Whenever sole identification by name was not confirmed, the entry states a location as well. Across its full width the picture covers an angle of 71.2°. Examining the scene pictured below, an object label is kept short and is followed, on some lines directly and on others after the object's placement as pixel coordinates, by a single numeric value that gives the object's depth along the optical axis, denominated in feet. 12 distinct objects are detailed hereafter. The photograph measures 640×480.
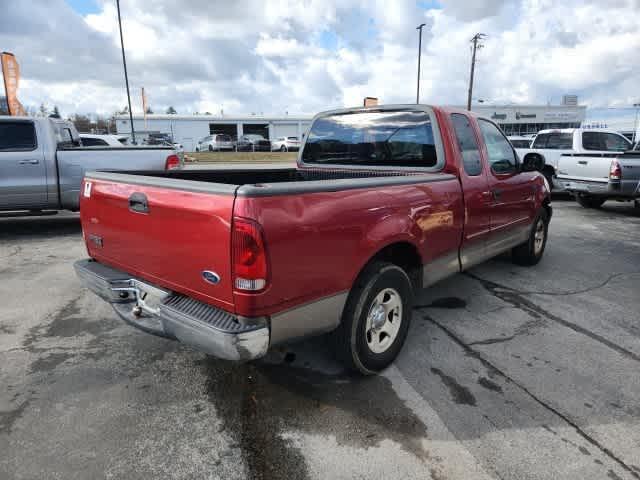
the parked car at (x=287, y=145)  129.49
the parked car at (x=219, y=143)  128.15
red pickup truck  7.35
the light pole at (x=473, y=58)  132.26
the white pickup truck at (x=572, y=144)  36.83
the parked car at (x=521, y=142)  47.24
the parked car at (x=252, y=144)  133.18
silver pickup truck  22.80
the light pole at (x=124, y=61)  76.90
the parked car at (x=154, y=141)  111.34
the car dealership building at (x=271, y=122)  174.50
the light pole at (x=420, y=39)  116.66
